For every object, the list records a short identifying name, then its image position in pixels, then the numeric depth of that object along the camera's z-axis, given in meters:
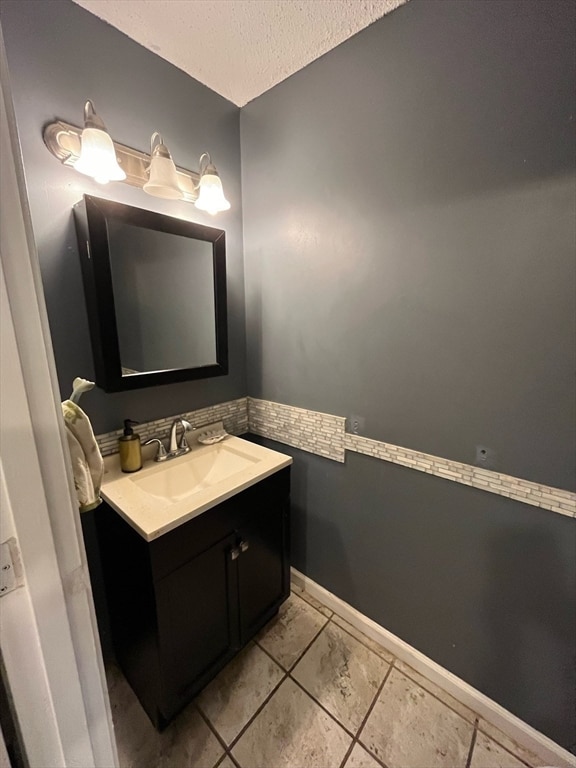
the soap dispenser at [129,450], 1.17
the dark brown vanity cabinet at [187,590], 0.96
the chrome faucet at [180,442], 1.33
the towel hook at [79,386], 0.72
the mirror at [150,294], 1.03
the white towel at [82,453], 0.71
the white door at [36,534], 0.39
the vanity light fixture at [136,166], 0.93
